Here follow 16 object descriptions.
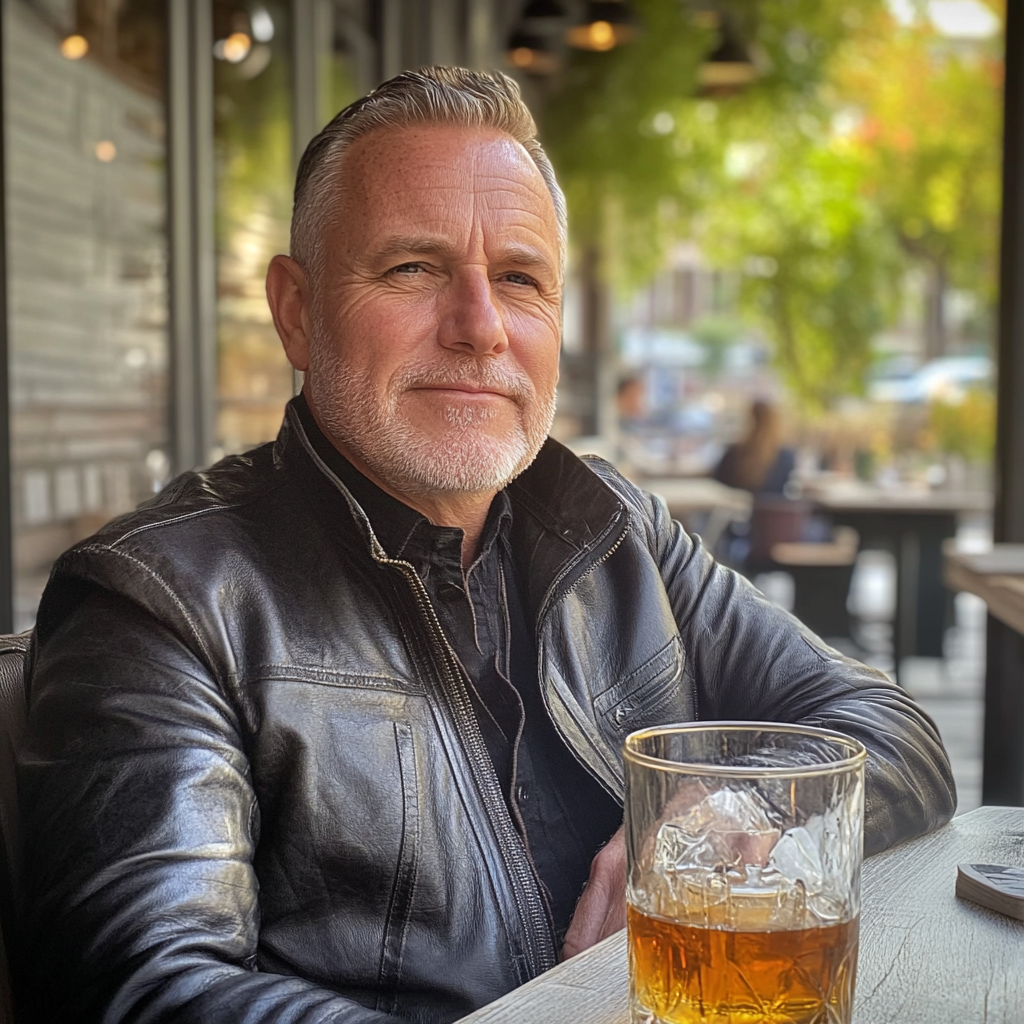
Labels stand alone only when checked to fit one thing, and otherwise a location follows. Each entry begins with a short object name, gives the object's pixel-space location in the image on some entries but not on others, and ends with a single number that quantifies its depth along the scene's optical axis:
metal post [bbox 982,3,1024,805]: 3.50
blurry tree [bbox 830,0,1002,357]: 13.10
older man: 1.05
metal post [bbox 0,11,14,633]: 2.76
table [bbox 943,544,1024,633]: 2.49
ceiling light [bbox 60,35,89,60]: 3.36
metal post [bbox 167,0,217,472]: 4.00
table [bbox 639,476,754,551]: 7.14
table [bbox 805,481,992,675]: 6.96
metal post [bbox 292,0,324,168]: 4.93
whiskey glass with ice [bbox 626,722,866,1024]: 0.77
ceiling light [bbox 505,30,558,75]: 8.16
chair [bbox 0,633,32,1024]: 1.10
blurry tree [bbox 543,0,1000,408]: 9.58
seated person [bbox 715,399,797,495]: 8.49
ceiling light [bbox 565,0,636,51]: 7.44
